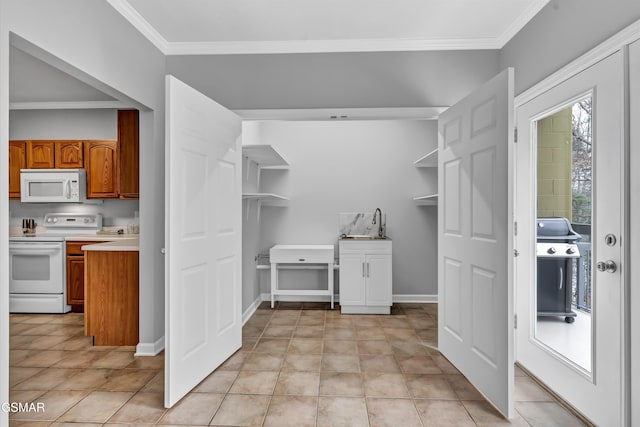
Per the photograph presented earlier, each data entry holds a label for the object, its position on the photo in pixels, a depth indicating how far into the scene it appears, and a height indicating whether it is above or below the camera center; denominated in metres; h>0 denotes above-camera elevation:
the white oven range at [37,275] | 4.16 -0.72
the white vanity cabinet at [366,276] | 4.22 -0.74
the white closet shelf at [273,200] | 4.70 +0.16
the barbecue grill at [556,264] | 2.22 -0.34
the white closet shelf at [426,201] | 4.54 +0.14
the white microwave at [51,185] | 4.44 +0.33
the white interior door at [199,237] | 2.18 -0.17
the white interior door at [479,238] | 2.03 -0.17
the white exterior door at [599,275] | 1.80 -0.32
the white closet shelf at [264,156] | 3.52 +0.62
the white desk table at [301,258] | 4.41 -0.56
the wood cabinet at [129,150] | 3.42 +0.58
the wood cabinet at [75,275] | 4.21 -0.73
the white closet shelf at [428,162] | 3.97 +0.61
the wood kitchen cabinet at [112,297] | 3.10 -0.73
